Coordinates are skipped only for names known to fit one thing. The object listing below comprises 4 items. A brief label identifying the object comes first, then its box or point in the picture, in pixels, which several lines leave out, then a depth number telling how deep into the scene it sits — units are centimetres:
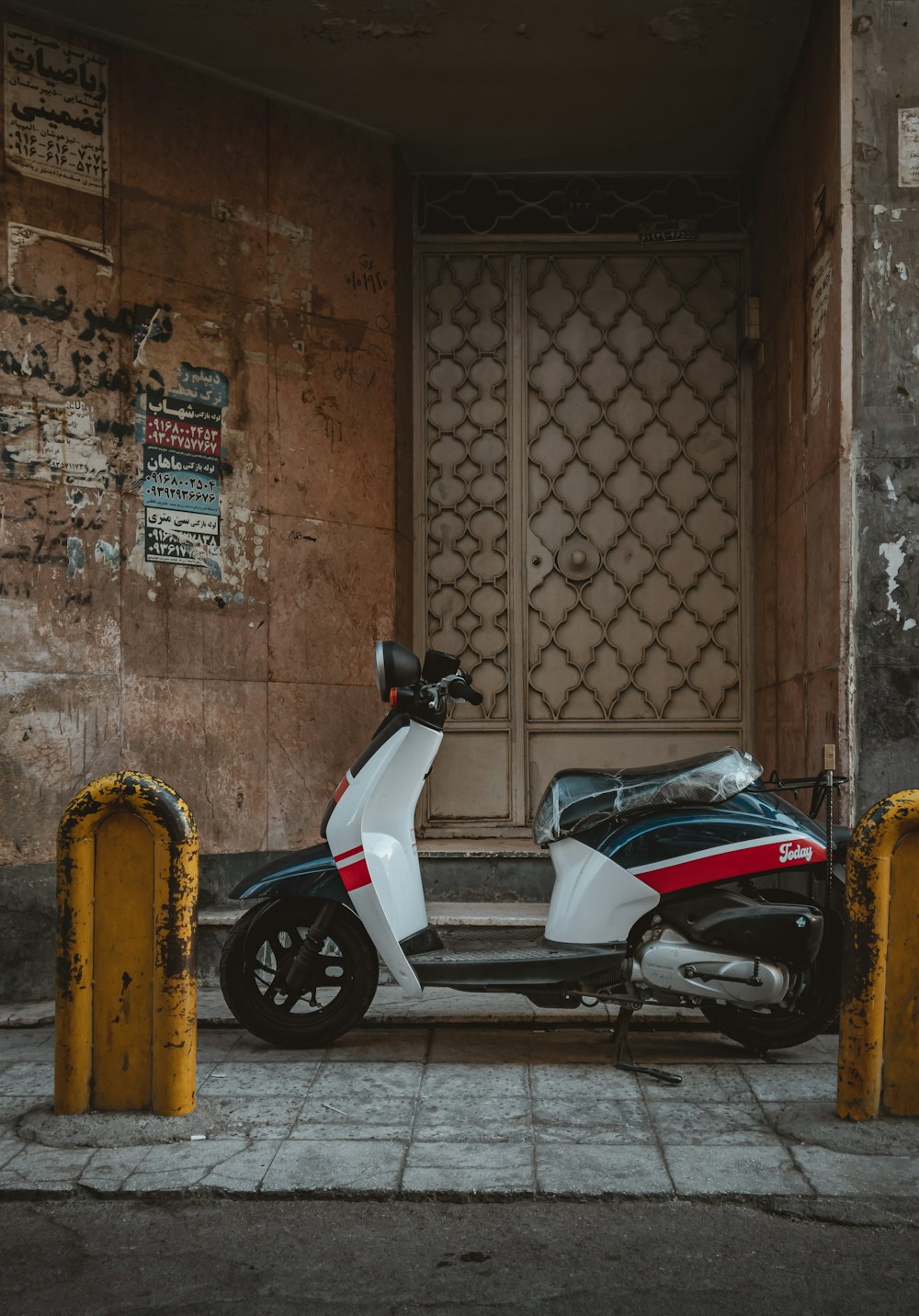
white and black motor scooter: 437
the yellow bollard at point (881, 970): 375
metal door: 721
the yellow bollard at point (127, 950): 378
